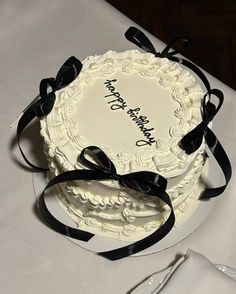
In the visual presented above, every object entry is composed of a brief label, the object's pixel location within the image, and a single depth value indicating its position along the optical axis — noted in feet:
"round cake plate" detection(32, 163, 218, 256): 3.48
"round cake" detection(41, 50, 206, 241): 3.18
